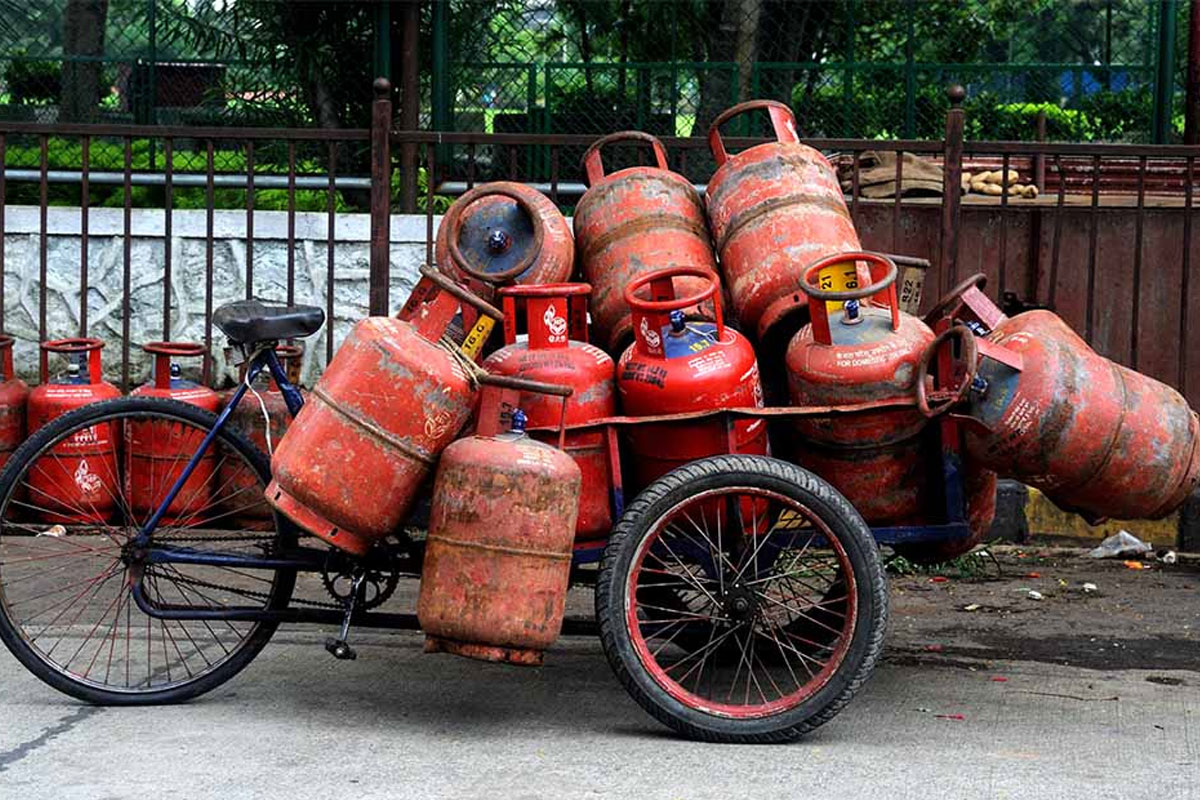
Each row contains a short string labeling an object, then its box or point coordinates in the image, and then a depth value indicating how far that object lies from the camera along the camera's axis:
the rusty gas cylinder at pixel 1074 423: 4.53
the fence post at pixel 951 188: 7.27
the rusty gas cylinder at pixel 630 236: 5.23
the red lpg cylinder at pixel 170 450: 5.27
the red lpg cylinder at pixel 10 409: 7.32
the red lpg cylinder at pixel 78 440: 5.93
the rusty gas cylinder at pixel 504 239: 5.08
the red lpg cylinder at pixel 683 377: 4.66
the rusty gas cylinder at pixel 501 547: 4.43
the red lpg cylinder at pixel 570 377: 4.72
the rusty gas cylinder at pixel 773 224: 5.09
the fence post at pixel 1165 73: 10.11
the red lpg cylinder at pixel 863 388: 4.64
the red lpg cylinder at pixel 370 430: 4.48
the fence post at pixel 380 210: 7.39
